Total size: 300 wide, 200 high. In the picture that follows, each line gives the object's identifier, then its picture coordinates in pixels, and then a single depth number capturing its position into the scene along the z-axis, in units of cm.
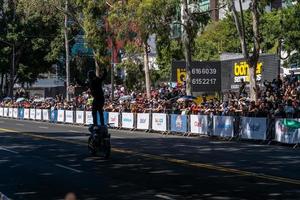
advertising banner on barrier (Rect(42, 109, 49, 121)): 5078
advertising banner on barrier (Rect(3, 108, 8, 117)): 6375
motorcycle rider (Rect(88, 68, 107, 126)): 1716
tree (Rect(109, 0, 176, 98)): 3425
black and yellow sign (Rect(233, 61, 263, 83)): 4097
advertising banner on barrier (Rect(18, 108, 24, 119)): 5756
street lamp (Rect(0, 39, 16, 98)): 7381
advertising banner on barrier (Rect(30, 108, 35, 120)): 5441
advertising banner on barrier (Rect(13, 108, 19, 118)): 5961
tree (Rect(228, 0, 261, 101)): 2980
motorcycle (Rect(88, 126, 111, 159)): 1744
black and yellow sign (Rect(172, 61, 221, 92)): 4356
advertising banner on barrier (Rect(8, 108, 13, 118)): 6163
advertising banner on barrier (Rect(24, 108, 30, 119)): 5573
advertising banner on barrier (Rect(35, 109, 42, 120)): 5247
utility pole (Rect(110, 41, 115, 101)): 4549
